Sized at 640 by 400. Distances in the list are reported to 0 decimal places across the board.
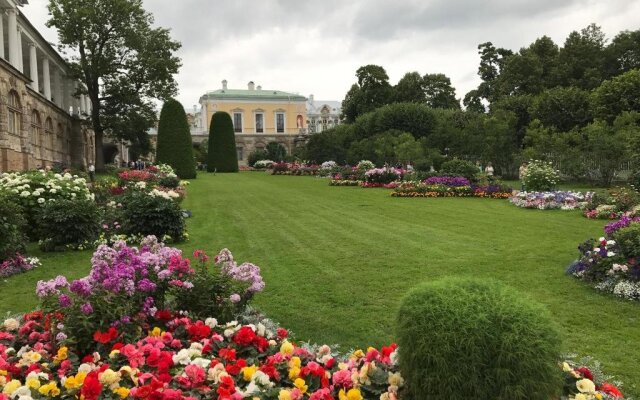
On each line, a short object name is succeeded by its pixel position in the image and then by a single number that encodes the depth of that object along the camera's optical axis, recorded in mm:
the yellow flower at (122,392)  2924
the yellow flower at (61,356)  3521
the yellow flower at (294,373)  3248
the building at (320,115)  89894
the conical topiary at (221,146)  41250
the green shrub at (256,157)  57625
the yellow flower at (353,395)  2906
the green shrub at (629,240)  5629
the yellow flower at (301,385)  3045
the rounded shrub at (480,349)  2551
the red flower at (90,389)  2830
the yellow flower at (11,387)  2976
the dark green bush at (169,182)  19875
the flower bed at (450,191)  18266
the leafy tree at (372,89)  58469
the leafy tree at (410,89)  57719
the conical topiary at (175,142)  30203
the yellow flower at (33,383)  3062
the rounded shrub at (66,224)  8672
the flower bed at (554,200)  13992
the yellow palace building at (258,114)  69062
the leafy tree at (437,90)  59500
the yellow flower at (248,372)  3223
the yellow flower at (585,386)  2967
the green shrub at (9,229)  7141
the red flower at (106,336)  3617
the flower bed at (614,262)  5537
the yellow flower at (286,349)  3568
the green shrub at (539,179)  17031
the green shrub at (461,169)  21219
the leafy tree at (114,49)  31781
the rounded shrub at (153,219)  9406
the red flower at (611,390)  3037
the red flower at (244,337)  3777
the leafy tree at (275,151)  58338
